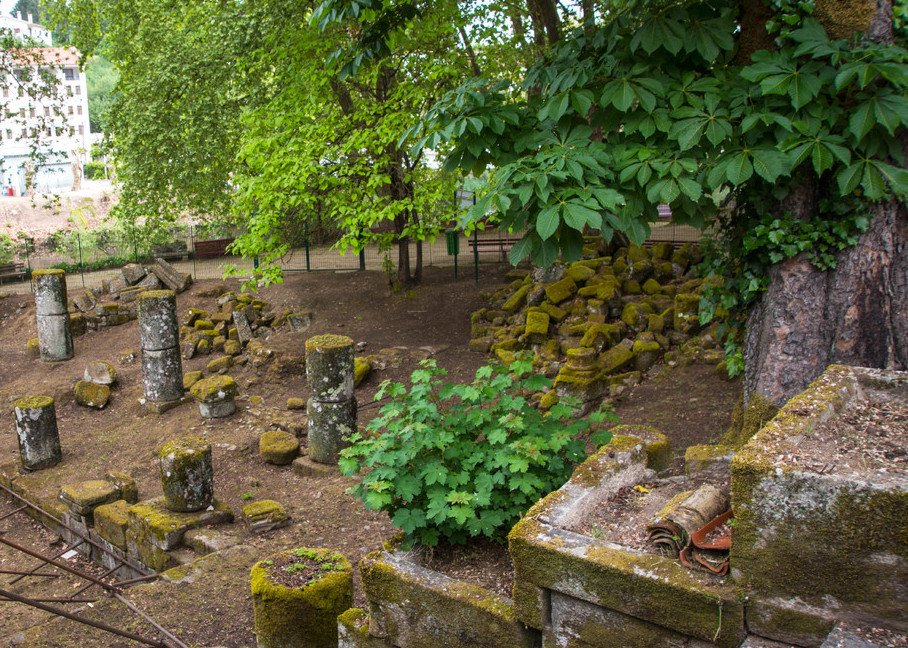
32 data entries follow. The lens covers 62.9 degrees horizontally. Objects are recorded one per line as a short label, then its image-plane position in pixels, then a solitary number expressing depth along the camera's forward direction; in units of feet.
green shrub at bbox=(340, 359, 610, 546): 15.30
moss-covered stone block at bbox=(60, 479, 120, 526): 29.09
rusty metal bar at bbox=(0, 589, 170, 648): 11.29
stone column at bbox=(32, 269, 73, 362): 49.29
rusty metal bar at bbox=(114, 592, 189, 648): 17.66
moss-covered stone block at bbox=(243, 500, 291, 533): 26.11
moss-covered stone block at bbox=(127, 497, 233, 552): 26.21
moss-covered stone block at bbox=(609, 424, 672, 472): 19.98
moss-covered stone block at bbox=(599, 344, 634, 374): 34.68
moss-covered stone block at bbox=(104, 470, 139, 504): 30.19
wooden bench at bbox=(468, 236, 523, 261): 59.00
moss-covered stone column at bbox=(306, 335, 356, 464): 31.50
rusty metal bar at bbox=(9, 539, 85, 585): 25.68
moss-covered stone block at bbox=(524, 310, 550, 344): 38.83
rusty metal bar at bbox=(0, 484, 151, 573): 26.08
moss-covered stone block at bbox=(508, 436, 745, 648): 10.87
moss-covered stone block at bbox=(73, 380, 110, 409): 42.42
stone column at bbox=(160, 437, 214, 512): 27.32
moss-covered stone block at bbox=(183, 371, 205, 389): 43.36
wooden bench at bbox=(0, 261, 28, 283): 67.92
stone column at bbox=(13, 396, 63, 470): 33.99
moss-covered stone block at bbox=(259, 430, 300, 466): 32.48
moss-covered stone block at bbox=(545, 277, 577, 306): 40.50
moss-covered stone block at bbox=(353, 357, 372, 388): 40.22
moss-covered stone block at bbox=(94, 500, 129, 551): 27.68
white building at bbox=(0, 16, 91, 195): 49.42
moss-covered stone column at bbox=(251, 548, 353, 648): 17.83
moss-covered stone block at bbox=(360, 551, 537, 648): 13.09
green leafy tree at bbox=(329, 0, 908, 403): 15.42
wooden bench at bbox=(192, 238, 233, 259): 71.61
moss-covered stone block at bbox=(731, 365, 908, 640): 9.52
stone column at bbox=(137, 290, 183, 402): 40.78
